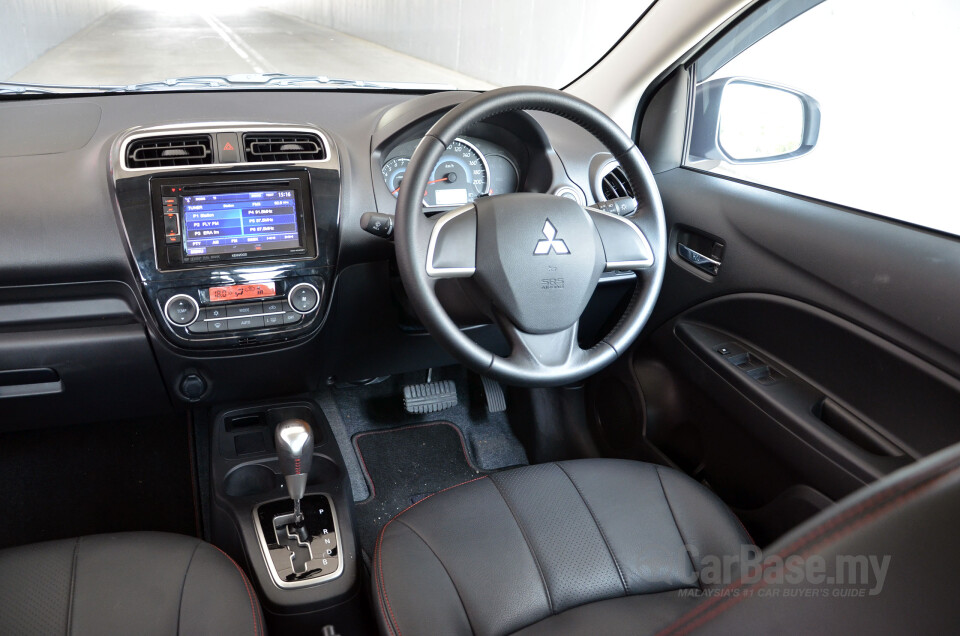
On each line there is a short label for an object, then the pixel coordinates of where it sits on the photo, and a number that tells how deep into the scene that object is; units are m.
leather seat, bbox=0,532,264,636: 1.07
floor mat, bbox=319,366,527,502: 2.38
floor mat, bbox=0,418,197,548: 2.01
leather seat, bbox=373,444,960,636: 1.16
